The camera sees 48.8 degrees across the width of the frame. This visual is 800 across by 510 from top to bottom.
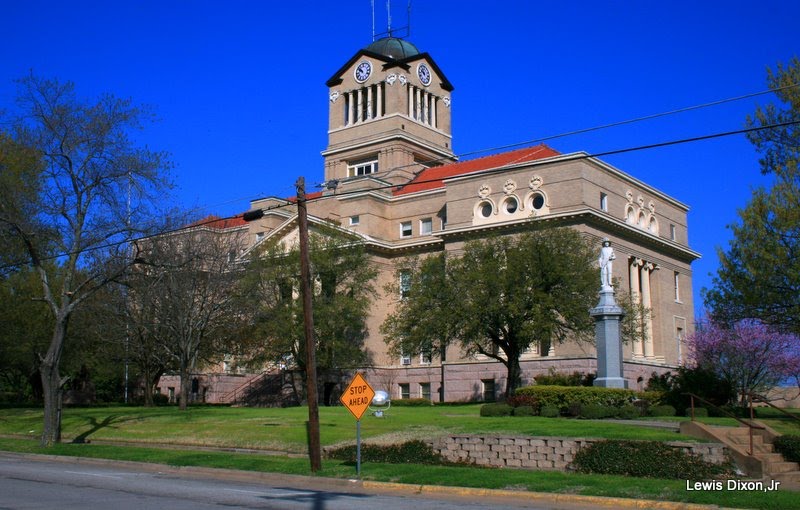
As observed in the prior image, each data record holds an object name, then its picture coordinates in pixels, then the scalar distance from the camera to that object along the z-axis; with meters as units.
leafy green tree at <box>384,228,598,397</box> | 46.91
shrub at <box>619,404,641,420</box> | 34.28
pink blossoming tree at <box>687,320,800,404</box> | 64.94
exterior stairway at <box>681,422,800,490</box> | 21.92
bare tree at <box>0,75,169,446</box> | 33.88
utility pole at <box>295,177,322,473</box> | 24.73
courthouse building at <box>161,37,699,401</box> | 61.22
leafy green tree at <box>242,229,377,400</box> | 56.47
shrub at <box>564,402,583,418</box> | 35.44
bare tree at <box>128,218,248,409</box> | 49.16
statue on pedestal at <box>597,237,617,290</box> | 40.91
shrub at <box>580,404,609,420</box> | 34.41
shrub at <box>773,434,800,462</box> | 23.31
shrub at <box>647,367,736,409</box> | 37.75
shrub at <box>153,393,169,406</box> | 71.81
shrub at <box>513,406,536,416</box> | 37.09
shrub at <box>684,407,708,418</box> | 34.81
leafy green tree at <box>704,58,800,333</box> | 38.06
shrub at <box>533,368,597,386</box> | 47.06
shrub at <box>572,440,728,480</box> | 20.75
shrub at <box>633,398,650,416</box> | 35.10
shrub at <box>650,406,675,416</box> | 35.53
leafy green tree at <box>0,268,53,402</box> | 52.94
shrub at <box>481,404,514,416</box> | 37.81
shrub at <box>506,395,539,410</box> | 38.00
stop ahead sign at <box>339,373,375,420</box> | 22.45
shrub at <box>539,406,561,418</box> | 35.99
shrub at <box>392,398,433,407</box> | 57.84
